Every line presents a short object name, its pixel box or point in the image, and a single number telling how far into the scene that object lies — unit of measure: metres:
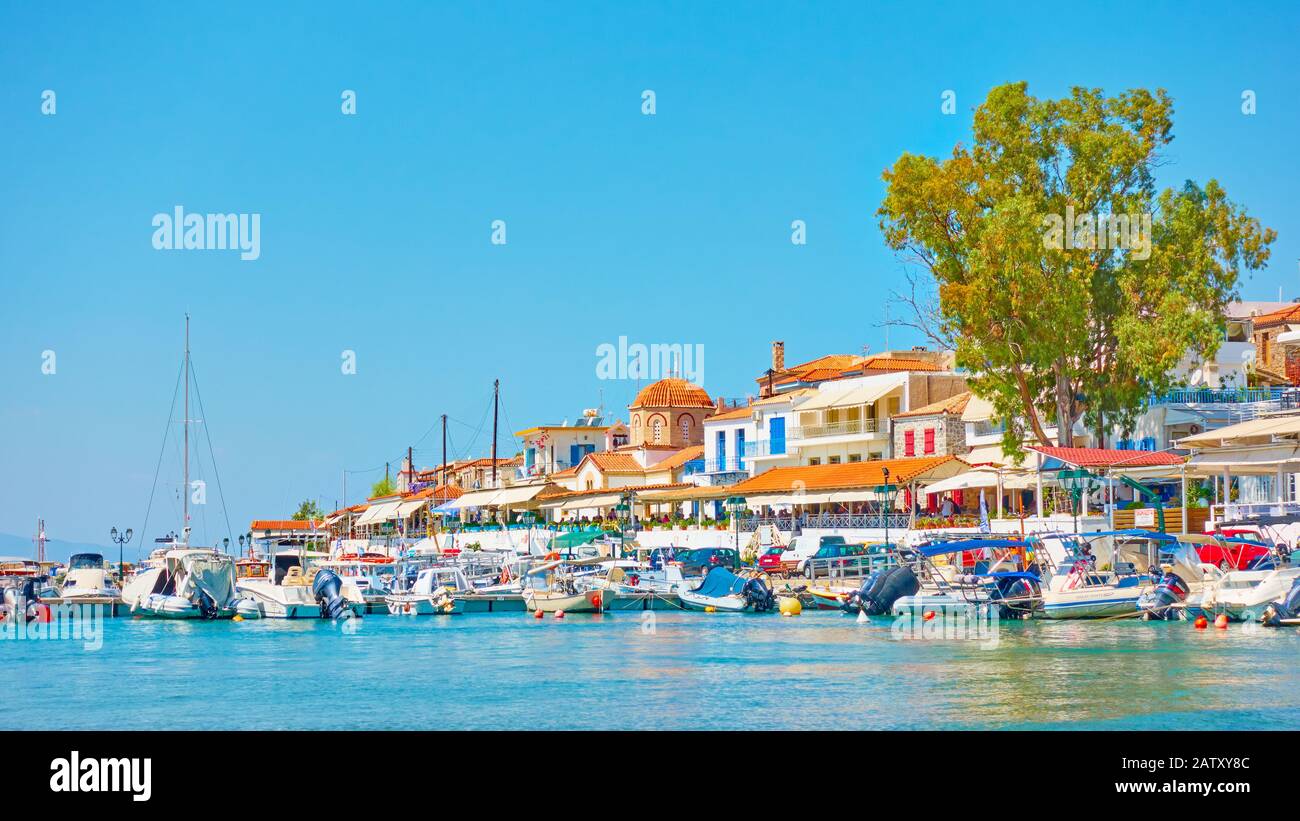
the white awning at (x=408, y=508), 123.94
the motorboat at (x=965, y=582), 46.19
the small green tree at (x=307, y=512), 186.50
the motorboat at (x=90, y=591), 62.06
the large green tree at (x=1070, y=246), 55.53
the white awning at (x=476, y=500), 105.31
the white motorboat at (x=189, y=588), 55.56
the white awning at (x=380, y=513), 129.25
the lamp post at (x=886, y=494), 63.62
